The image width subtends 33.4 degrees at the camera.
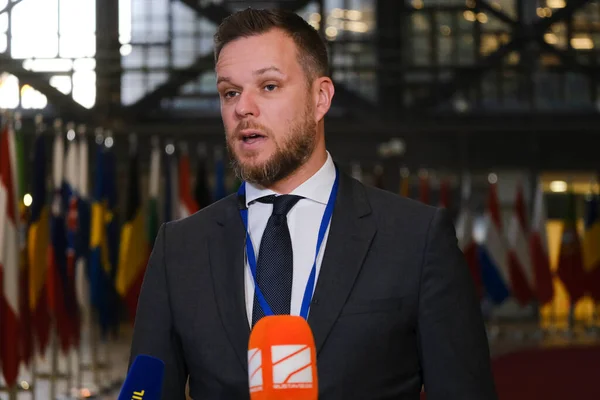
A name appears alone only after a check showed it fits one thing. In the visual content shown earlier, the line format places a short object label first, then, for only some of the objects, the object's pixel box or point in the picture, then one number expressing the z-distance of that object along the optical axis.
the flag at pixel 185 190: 11.67
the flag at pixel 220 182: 12.17
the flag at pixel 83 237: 9.44
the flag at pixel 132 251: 10.40
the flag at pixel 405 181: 14.17
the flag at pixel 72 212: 9.17
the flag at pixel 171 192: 11.77
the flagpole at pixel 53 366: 8.83
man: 1.66
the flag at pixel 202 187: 12.07
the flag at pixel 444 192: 14.46
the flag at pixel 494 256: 14.07
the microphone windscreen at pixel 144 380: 1.46
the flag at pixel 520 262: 14.38
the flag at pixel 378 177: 13.89
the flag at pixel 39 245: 8.34
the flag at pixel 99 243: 9.75
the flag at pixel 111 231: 10.00
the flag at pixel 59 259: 8.65
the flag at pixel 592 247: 14.38
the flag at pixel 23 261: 7.73
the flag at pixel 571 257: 14.62
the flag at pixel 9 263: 7.41
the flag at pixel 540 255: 14.30
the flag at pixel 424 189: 14.24
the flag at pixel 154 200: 11.31
